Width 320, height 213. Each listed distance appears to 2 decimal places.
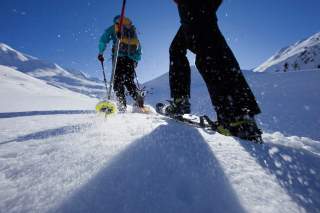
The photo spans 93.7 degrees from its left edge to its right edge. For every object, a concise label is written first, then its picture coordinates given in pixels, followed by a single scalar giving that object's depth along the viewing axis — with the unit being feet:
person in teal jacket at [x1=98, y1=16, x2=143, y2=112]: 10.08
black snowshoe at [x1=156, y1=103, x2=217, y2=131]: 4.50
